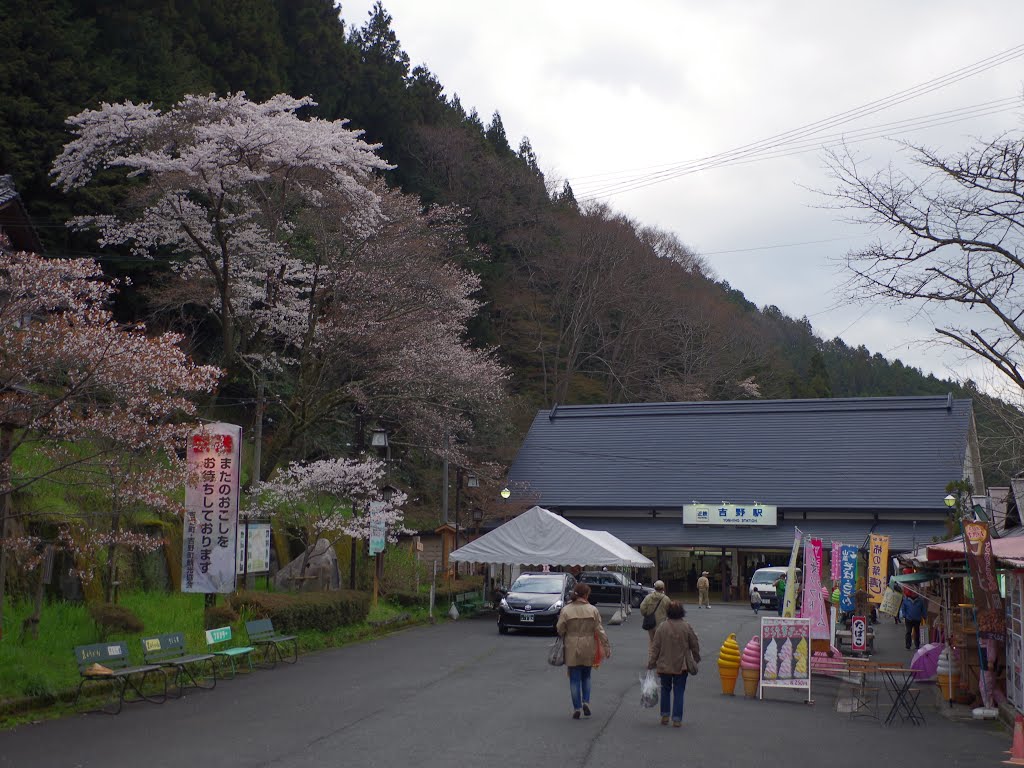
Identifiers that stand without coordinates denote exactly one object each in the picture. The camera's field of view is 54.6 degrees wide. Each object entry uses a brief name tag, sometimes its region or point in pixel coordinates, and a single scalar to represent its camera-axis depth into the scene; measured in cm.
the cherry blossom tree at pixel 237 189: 2195
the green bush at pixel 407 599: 2675
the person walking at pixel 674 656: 1098
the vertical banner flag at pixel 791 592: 1667
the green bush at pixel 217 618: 1683
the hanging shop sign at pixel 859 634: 1936
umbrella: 1434
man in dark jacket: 2203
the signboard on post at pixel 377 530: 2359
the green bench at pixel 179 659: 1323
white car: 3347
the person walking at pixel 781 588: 2652
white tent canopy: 2569
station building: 3884
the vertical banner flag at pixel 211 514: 1628
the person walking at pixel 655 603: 1539
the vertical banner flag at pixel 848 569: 2202
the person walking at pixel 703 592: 3434
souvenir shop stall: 1160
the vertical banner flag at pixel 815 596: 1638
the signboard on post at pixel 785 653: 1388
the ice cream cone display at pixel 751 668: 1410
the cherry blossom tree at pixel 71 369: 1155
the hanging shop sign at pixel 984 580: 1144
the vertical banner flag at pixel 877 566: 2534
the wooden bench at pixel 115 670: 1197
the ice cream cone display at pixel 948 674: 1371
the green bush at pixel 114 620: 1503
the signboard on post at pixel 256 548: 1959
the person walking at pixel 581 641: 1116
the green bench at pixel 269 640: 1633
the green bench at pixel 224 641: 1453
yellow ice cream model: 1418
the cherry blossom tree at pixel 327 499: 2298
